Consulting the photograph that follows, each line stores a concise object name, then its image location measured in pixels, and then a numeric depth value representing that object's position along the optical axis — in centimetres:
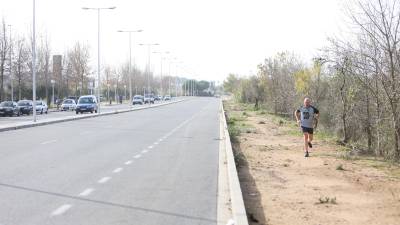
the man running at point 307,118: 1772
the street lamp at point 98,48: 5416
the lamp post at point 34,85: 3569
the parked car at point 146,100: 10558
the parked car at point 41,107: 5769
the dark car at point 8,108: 5178
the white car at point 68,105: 6850
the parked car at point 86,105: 5503
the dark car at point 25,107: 5592
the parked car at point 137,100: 9860
